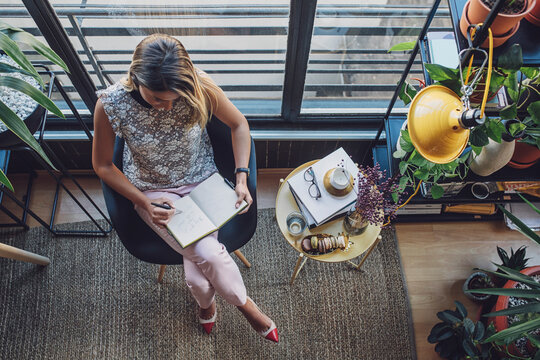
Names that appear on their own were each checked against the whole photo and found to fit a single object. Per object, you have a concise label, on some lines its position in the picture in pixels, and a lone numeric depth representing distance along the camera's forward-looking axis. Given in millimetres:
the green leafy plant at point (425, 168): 1593
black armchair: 1650
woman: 1252
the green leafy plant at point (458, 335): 1731
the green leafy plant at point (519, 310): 1320
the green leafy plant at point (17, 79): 1130
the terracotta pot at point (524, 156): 1679
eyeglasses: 1722
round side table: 1728
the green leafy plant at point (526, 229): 1433
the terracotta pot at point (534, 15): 1309
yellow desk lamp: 981
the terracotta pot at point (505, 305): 1712
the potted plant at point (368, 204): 1583
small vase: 1680
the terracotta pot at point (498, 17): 1205
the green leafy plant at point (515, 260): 1879
